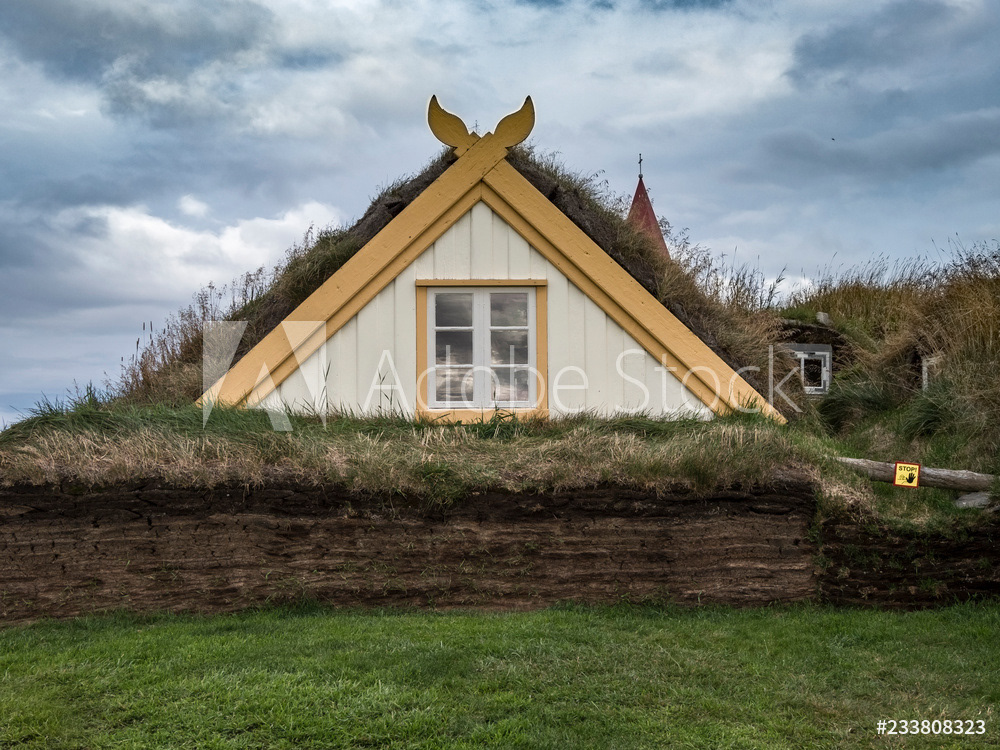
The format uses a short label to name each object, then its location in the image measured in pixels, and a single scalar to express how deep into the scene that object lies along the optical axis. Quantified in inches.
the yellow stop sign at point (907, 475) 311.1
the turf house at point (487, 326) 359.6
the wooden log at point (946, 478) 323.0
